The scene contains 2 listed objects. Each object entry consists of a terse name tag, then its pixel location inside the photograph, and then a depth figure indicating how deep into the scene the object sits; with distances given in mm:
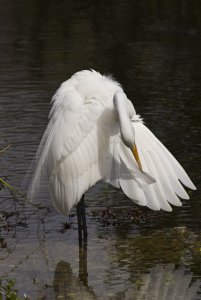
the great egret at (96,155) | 16812
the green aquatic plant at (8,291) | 13016
